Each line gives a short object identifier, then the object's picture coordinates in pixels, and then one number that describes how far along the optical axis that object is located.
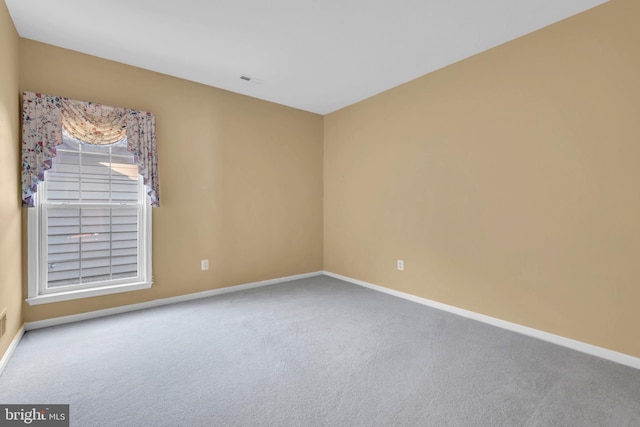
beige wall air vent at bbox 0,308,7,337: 2.00
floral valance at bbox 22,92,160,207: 2.52
